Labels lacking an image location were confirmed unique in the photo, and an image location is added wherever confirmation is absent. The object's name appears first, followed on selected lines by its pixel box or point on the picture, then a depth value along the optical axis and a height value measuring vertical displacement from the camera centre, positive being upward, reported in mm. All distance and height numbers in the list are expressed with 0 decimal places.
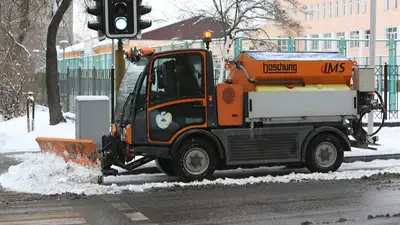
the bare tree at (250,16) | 25156 +3593
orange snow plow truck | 10023 -397
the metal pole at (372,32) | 14826 +1602
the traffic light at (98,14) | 10102 +1448
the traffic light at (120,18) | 10031 +1372
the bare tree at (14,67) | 25219 +1285
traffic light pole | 10289 +528
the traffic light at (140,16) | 10180 +1431
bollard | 19122 -971
